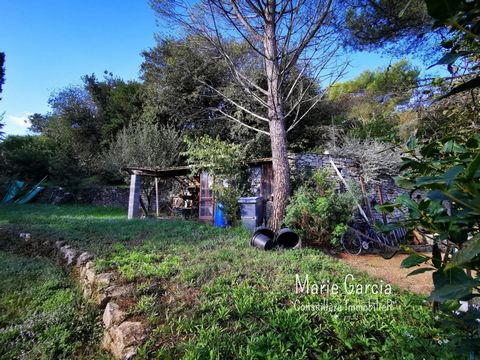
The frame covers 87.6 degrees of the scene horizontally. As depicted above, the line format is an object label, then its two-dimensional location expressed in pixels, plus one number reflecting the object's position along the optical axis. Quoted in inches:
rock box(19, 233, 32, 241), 203.2
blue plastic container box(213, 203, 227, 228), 300.2
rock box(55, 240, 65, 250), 179.7
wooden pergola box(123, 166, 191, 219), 356.2
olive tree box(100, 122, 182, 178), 471.5
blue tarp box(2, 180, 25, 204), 510.9
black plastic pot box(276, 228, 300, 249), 201.6
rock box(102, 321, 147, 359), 73.2
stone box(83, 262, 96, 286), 124.5
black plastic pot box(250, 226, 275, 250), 180.4
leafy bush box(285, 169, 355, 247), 228.8
